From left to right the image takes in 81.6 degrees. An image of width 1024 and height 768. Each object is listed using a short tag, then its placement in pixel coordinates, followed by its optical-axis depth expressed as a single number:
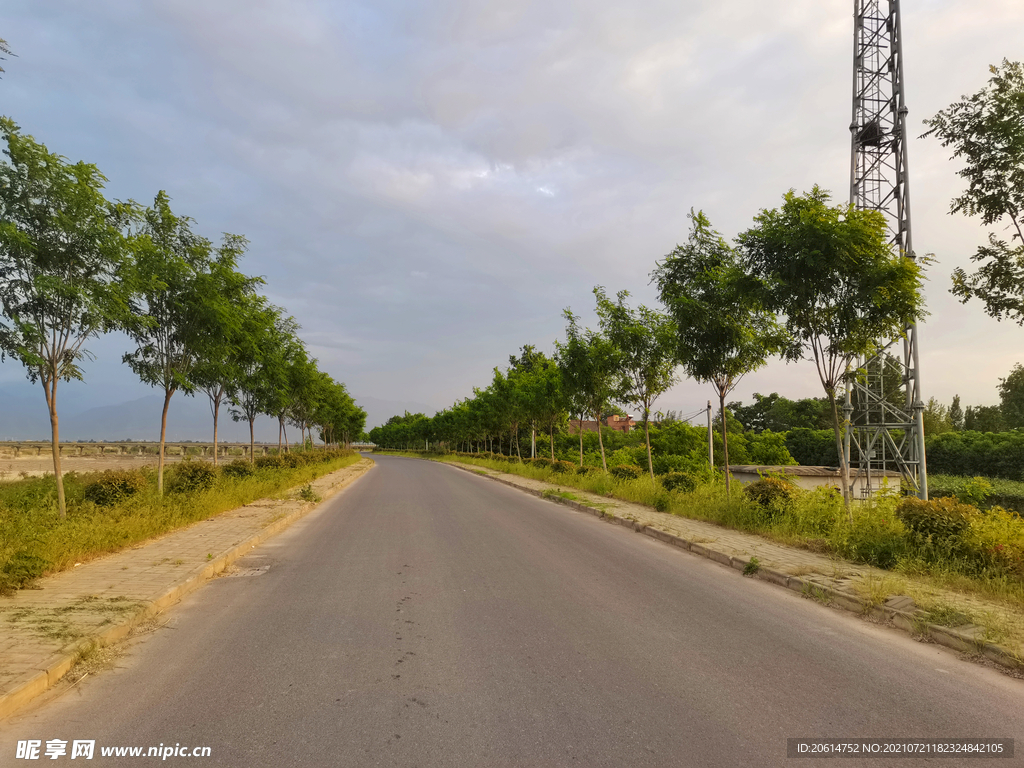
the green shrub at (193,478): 15.57
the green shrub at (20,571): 6.29
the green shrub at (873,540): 8.38
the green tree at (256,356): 18.28
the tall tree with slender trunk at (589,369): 21.81
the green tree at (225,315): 14.90
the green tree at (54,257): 9.43
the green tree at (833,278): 9.41
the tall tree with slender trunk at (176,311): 14.09
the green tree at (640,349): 19.59
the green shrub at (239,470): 20.62
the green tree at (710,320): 13.59
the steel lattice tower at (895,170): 17.44
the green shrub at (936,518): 7.93
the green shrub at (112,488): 12.18
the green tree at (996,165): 9.35
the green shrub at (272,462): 25.07
